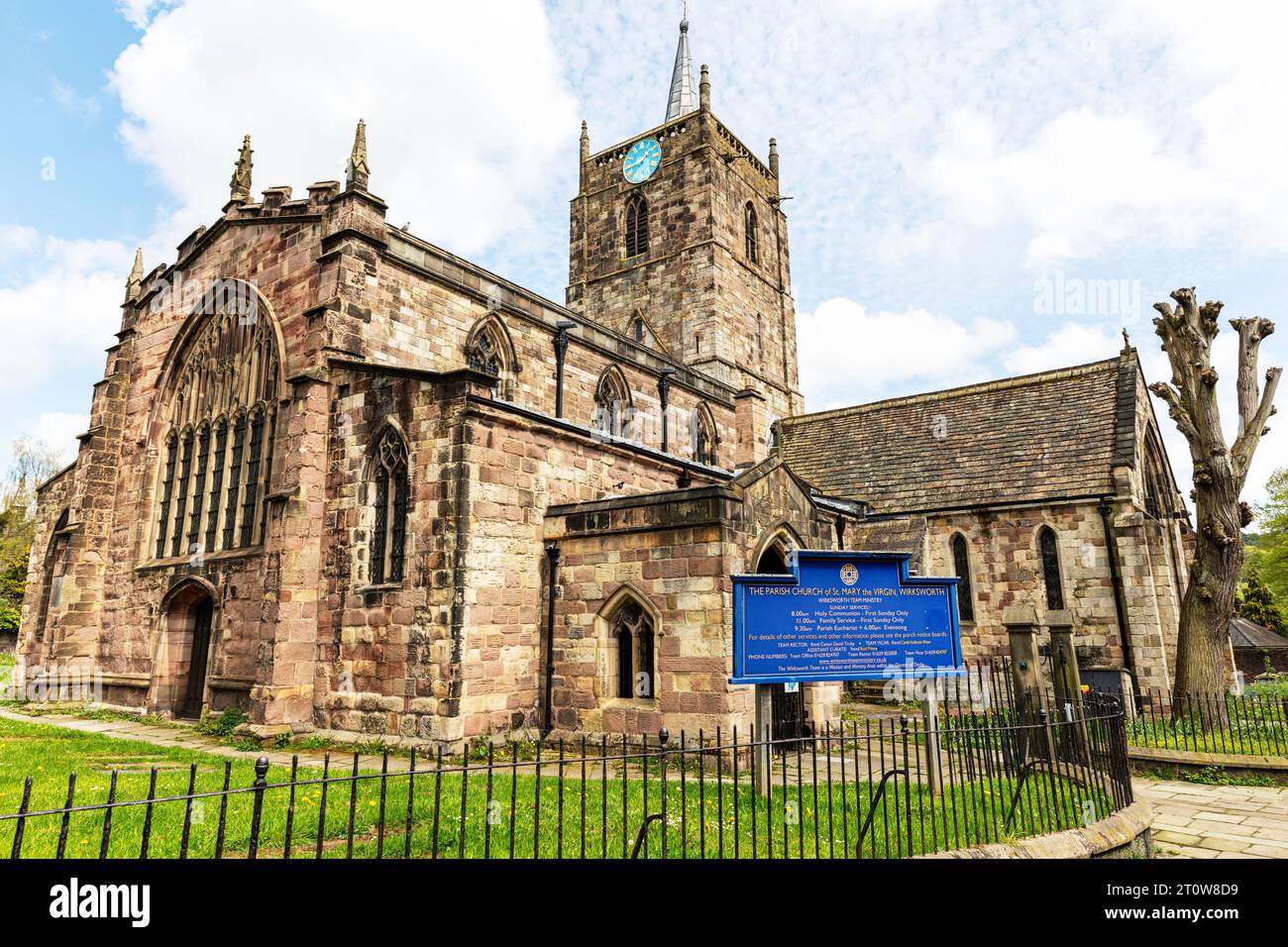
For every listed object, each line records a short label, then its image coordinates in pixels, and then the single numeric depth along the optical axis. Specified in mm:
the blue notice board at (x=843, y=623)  7680
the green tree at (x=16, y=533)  38875
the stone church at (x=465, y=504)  12125
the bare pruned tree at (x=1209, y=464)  15336
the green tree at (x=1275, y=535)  40688
